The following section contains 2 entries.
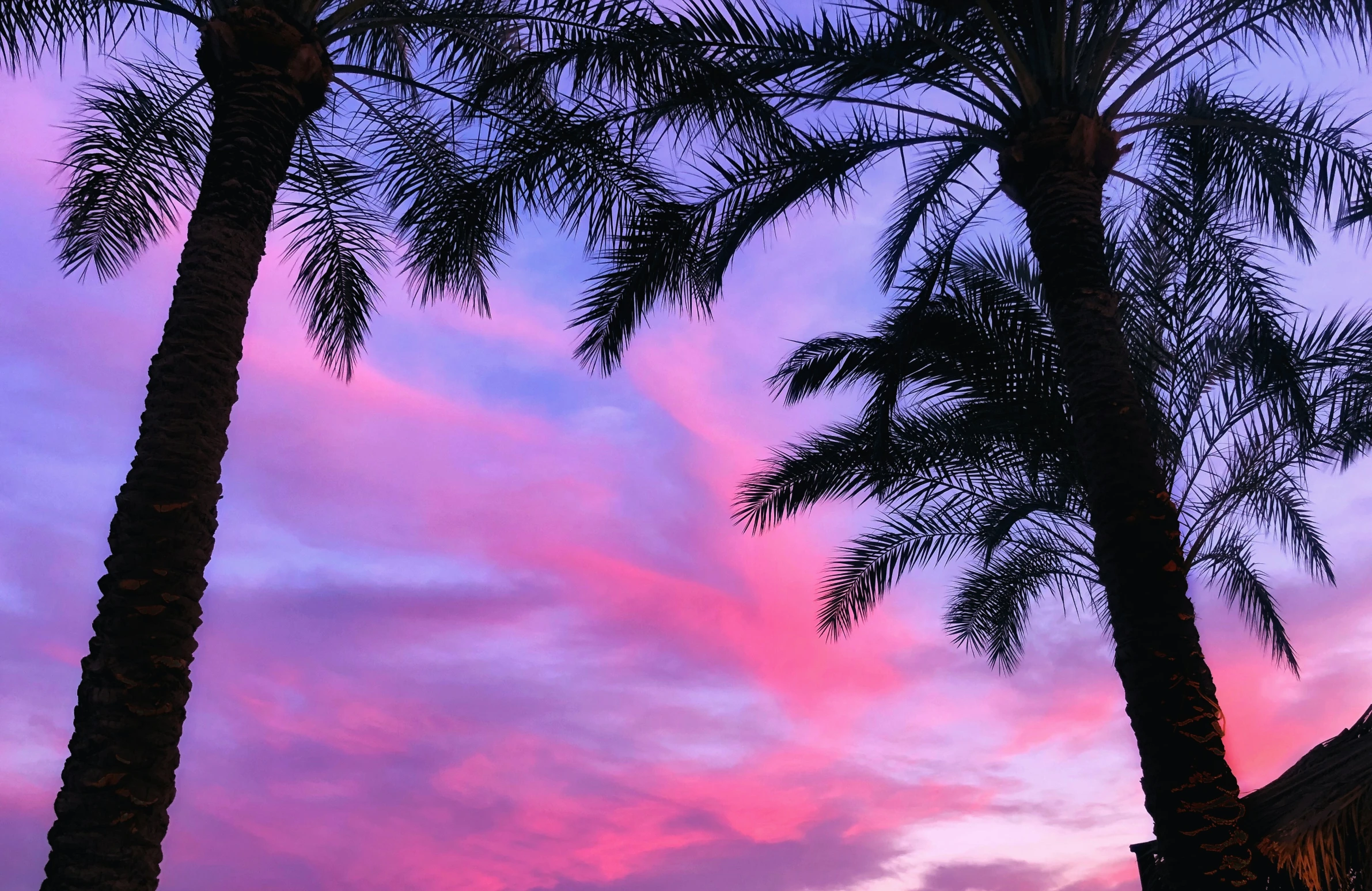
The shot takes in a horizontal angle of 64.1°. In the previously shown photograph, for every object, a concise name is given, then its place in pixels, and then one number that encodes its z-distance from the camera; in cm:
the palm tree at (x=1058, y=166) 591
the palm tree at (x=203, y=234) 502
